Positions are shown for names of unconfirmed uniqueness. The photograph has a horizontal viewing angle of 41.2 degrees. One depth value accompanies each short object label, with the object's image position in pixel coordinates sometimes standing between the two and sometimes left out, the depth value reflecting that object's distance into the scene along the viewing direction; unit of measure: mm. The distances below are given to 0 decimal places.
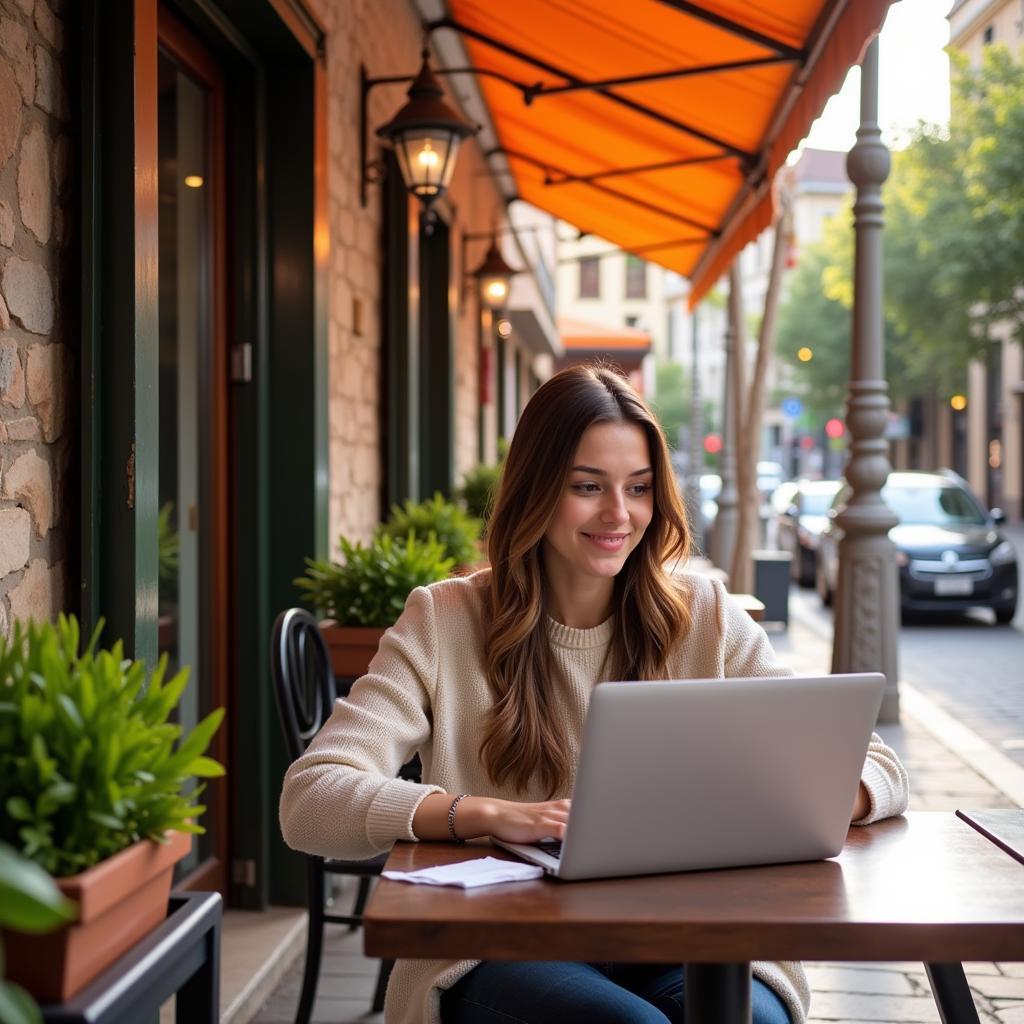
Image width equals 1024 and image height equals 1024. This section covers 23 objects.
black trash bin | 11648
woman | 2219
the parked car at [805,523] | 16031
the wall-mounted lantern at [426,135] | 5180
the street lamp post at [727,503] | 14422
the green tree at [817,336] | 38562
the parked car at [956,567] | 12164
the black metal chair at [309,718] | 3217
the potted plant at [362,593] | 4090
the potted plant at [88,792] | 1320
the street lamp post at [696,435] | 23359
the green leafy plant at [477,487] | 8656
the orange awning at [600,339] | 21766
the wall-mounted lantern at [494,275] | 9258
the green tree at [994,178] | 20797
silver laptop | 1641
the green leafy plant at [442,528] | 5598
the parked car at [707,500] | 21827
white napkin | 1736
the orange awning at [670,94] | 5469
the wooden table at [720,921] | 1562
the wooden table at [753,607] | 4438
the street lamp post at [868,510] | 7191
